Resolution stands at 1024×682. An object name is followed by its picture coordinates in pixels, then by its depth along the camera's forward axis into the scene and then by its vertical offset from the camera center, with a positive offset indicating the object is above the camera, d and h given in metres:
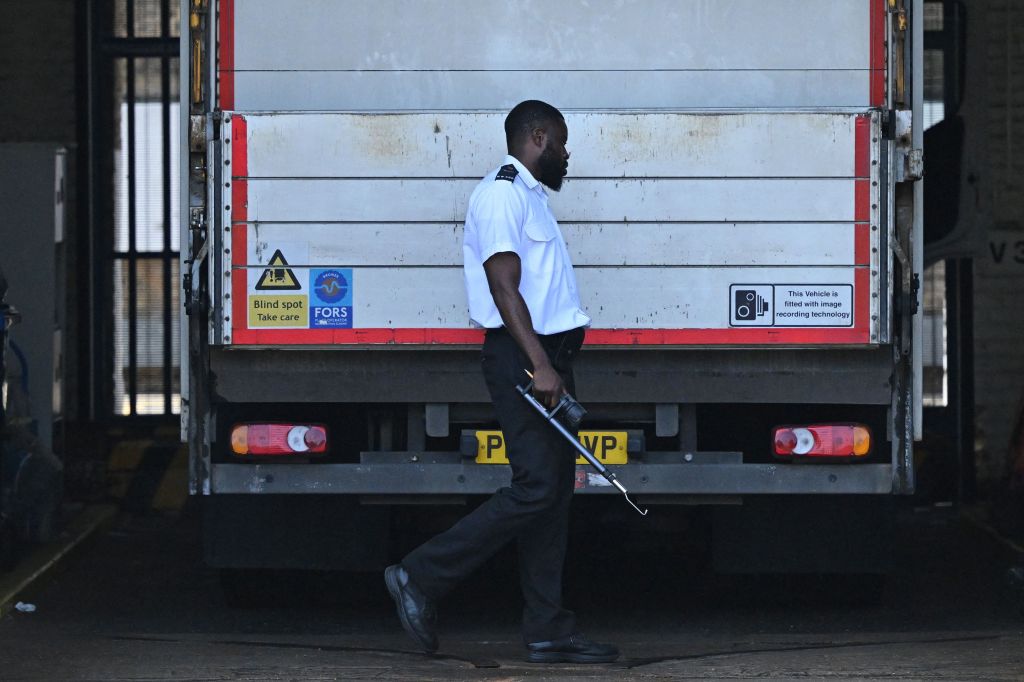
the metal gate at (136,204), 23.78 +0.75
